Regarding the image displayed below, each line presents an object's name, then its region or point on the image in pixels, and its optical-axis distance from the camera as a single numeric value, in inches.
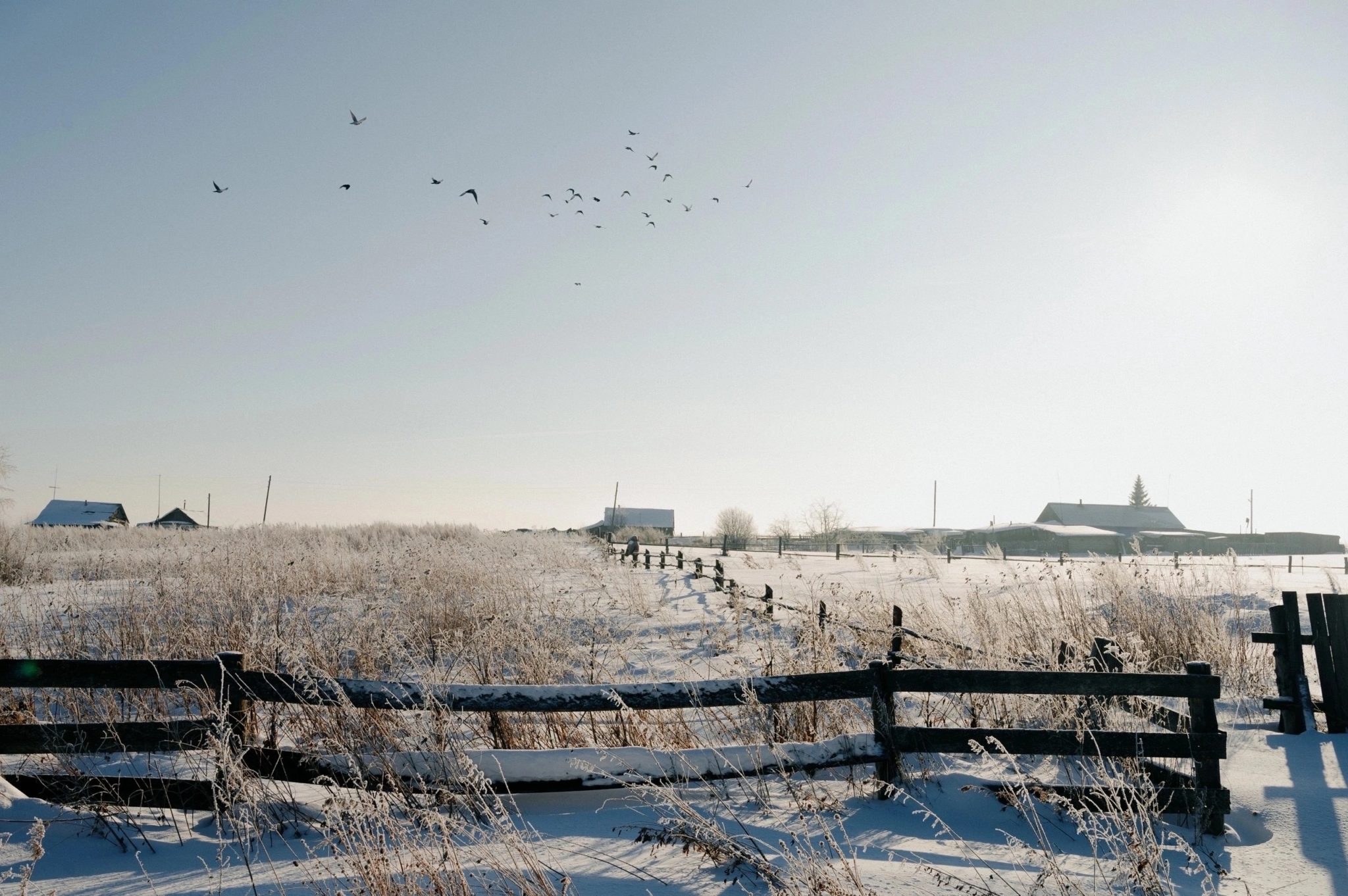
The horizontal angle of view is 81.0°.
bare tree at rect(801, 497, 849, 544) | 3472.0
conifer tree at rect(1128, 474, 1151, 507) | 4572.3
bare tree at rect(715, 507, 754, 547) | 3405.3
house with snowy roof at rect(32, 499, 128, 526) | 2950.3
